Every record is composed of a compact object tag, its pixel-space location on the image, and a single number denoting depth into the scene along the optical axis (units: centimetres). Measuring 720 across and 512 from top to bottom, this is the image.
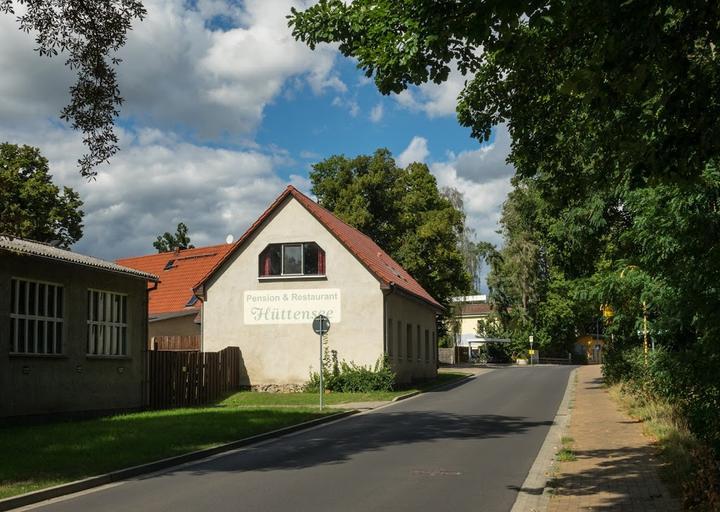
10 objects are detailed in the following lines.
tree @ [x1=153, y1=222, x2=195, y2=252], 7788
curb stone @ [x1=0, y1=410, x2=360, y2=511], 873
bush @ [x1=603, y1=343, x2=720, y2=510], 701
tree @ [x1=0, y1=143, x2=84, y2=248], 3541
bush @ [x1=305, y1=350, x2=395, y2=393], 2791
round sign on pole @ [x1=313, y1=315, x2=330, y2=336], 2206
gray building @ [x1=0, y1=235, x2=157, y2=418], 1730
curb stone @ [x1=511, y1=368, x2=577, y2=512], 823
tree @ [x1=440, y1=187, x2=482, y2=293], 7825
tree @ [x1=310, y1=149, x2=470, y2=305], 4788
